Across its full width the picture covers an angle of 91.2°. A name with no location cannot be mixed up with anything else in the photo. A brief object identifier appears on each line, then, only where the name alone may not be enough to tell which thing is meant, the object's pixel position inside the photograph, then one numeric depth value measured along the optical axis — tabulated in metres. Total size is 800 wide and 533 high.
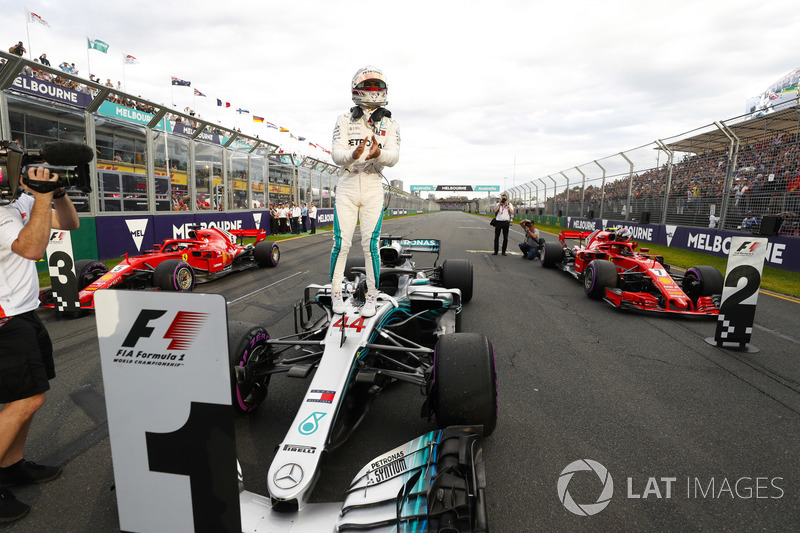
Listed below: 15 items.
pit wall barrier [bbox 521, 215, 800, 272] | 9.08
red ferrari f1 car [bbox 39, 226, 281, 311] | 5.72
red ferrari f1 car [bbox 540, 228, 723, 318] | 5.51
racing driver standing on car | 3.20
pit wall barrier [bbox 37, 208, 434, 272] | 8.76
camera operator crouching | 10.75
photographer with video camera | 1.91
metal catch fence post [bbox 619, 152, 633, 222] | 16.73
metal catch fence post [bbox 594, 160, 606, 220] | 19.85
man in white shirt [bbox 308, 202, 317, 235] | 20.89
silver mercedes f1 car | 1.65
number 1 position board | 1.31
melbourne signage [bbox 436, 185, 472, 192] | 123.72
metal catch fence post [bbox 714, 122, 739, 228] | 11.44
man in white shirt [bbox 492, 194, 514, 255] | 11.17
